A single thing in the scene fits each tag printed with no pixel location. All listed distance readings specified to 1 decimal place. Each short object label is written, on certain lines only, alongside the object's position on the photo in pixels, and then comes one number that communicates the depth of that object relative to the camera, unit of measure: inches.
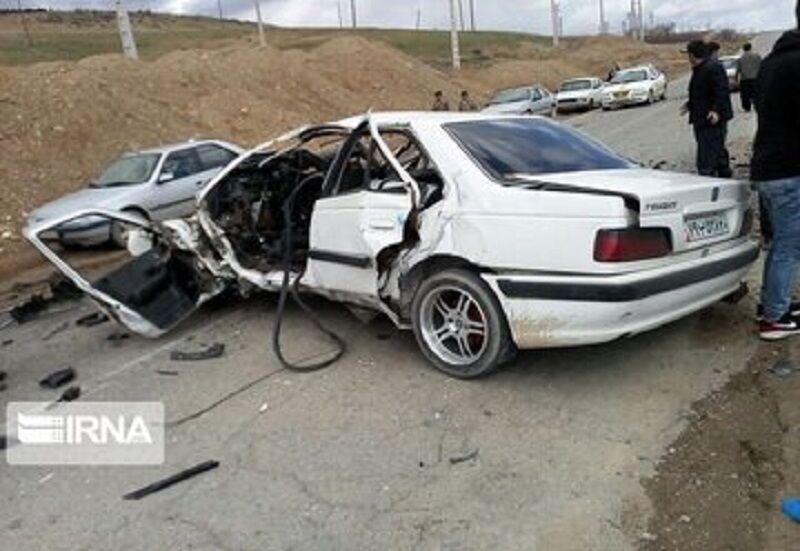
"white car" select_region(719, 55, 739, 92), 1148.5
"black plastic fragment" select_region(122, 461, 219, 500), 156.7
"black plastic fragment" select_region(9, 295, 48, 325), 304.5
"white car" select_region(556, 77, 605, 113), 1237.1
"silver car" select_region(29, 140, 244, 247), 439.8
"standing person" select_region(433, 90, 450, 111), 924.0
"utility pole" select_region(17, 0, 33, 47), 2434.8
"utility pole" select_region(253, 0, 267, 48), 1665.4
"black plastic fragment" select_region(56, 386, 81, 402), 210.1
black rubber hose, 213.0
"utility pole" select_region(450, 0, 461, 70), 1855.6
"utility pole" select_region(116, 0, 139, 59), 1106.1
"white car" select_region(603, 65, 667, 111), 1172.5
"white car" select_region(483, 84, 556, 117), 1015.0
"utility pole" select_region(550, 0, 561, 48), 2878.9
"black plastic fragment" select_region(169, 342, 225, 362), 230.5
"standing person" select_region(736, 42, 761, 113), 458.9
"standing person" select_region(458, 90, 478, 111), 1013.8
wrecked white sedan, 168.7
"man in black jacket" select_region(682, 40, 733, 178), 322.3
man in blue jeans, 181.8
